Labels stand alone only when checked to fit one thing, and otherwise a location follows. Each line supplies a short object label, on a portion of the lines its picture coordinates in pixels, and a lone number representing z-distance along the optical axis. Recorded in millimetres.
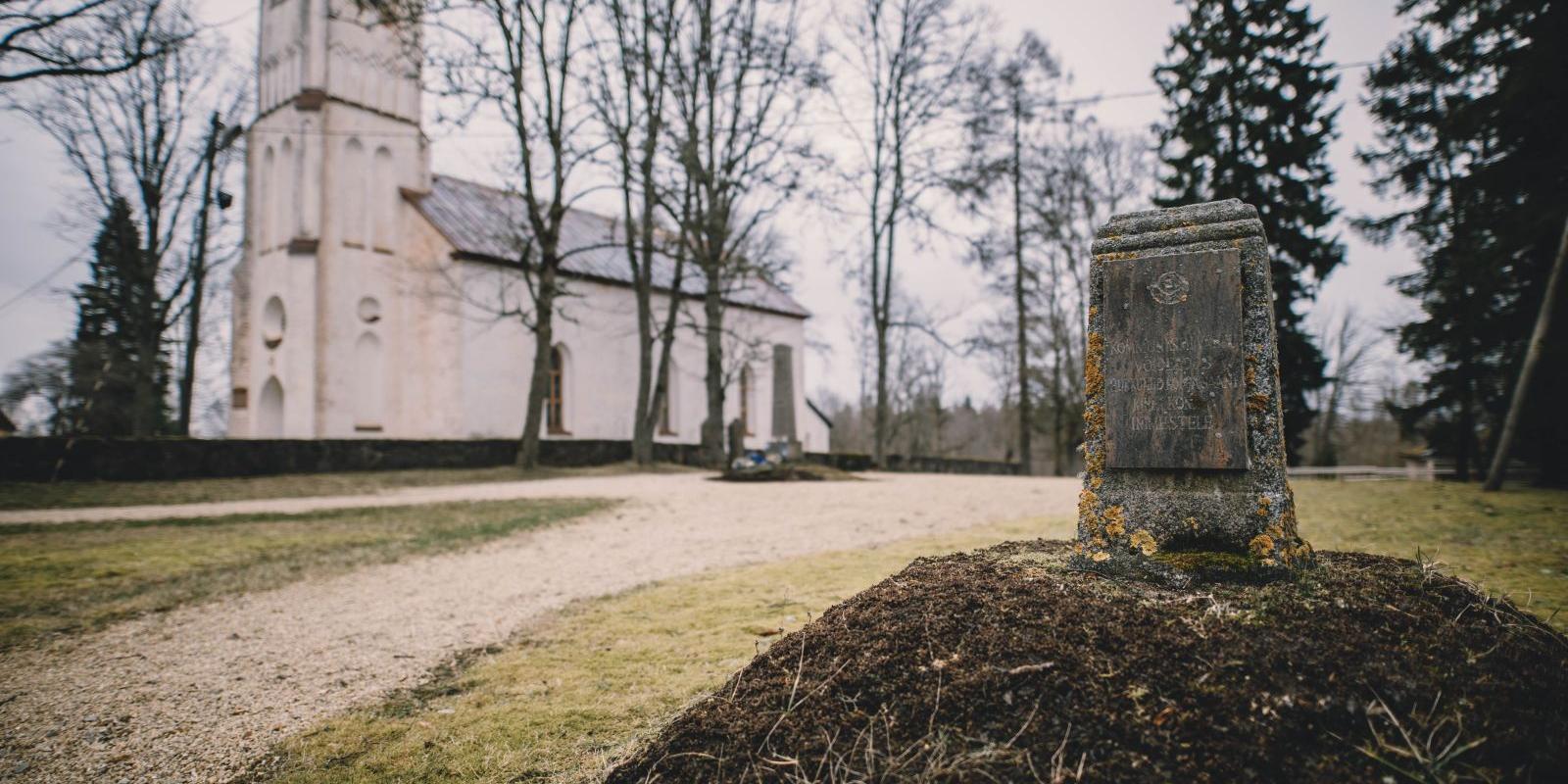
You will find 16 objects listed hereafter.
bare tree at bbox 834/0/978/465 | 22438
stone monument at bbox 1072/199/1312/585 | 3250
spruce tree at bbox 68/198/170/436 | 24031
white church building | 22859
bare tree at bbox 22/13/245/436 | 23266
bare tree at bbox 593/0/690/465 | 19594
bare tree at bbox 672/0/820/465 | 19969
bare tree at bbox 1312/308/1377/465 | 34031
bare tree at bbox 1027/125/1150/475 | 25109
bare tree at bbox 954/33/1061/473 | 22000
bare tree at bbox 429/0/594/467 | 18547
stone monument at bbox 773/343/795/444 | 21969
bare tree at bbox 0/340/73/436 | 26250
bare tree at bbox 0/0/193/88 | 9250
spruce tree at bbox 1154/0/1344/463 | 17594
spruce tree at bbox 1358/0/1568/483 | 12078
